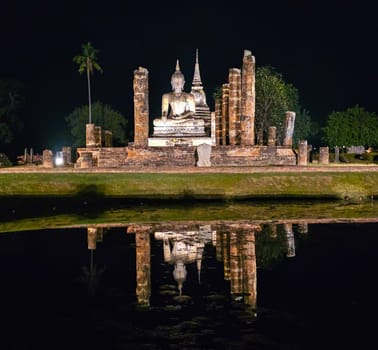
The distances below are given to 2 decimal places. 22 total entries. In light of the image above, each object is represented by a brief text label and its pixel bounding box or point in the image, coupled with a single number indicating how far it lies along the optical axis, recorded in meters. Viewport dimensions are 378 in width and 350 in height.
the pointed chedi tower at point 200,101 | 51.47
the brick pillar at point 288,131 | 46.34
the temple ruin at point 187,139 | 40.31
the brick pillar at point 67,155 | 48.19
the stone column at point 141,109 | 40.81
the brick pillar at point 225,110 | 47.28
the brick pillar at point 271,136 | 47.09
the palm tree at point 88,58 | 54.50
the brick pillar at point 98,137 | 45.21
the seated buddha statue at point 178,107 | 44.56
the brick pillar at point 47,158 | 43.15
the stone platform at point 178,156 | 40.25
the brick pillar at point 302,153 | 41.47
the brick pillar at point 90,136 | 43.00
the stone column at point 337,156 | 50.98
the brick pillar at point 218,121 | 50.77
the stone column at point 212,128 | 43.95
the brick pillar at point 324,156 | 46.84
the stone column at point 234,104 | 43.66
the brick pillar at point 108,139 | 50.10
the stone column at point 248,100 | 41.53
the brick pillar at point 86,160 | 39.62
